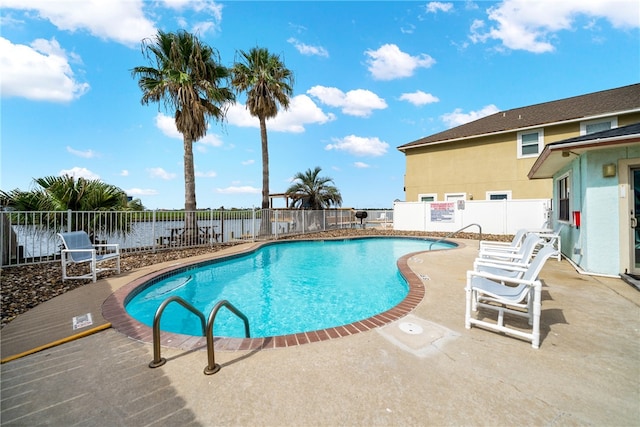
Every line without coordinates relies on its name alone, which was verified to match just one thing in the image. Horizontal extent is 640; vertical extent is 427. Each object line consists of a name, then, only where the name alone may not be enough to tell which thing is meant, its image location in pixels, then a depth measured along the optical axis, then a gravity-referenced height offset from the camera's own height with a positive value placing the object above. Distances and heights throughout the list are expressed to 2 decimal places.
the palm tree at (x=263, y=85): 15.34 +7.81
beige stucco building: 13.14 +3.99
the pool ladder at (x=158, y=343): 2.37 -1.27
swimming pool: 4.81 -2.04
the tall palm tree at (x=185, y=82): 10.98 +5.75
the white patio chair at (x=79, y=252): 5.56 -0.85
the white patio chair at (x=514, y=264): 3.67 -0.81
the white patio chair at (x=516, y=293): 2.79 -1.06
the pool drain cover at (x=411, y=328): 3.18 -1.52
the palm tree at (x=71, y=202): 7.97 +0.38
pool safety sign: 15.59 -0.10
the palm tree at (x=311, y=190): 22.20 +1.89
